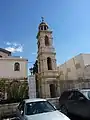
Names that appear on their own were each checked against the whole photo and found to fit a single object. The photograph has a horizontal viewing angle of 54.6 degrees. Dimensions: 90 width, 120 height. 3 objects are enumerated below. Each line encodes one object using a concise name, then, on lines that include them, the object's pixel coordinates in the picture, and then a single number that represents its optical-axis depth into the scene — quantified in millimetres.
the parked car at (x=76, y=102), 4407
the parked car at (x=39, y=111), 3300
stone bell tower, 13406
